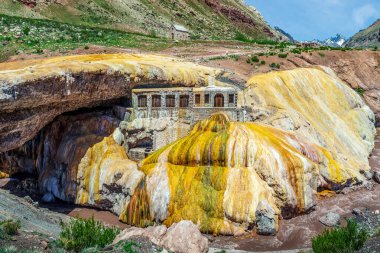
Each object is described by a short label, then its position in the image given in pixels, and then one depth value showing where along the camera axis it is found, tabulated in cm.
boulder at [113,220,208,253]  2547
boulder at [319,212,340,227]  3350
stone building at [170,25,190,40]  10431
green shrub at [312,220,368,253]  2112
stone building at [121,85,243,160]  4041
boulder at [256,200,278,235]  3153
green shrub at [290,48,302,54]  7112
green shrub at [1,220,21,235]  2355
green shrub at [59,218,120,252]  2364
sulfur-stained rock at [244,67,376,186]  4360
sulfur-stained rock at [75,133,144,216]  3684
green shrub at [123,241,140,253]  2133
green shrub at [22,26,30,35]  7216
